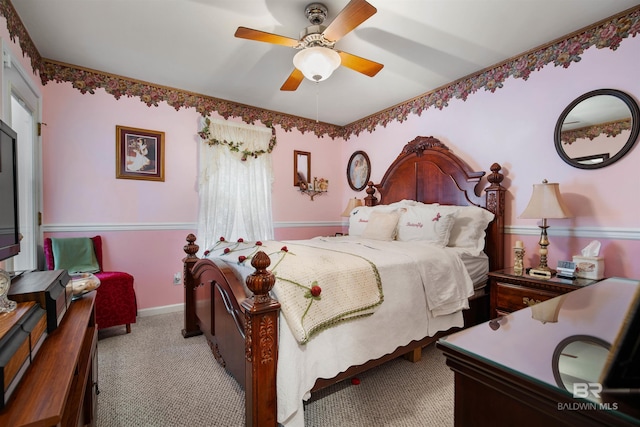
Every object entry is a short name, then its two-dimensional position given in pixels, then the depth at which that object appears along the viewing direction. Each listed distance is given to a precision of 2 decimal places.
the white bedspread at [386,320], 1.41
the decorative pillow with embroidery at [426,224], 2.65
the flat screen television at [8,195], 1.24
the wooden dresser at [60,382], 0.64
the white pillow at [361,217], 3.45
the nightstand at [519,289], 2.07
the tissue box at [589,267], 2.09
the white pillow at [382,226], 2.94
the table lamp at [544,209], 2.20
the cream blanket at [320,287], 1.46
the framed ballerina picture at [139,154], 3.17
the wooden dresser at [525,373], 0.46
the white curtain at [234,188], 3.60
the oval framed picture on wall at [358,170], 4.40
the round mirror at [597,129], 2.10
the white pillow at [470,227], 2.71
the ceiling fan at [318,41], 1.86
